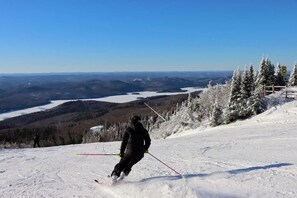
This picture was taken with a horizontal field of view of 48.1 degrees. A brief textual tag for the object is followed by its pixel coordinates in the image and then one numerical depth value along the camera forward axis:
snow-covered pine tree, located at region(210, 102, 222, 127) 36.55
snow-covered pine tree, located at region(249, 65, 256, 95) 38.78
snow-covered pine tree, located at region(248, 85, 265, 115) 33.66
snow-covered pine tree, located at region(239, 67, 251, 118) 34.63
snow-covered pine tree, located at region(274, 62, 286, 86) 47.37
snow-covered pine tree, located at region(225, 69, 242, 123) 34.88
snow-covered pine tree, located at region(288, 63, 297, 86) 45.30
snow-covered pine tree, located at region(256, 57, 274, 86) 43.44
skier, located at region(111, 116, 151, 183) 7.76
